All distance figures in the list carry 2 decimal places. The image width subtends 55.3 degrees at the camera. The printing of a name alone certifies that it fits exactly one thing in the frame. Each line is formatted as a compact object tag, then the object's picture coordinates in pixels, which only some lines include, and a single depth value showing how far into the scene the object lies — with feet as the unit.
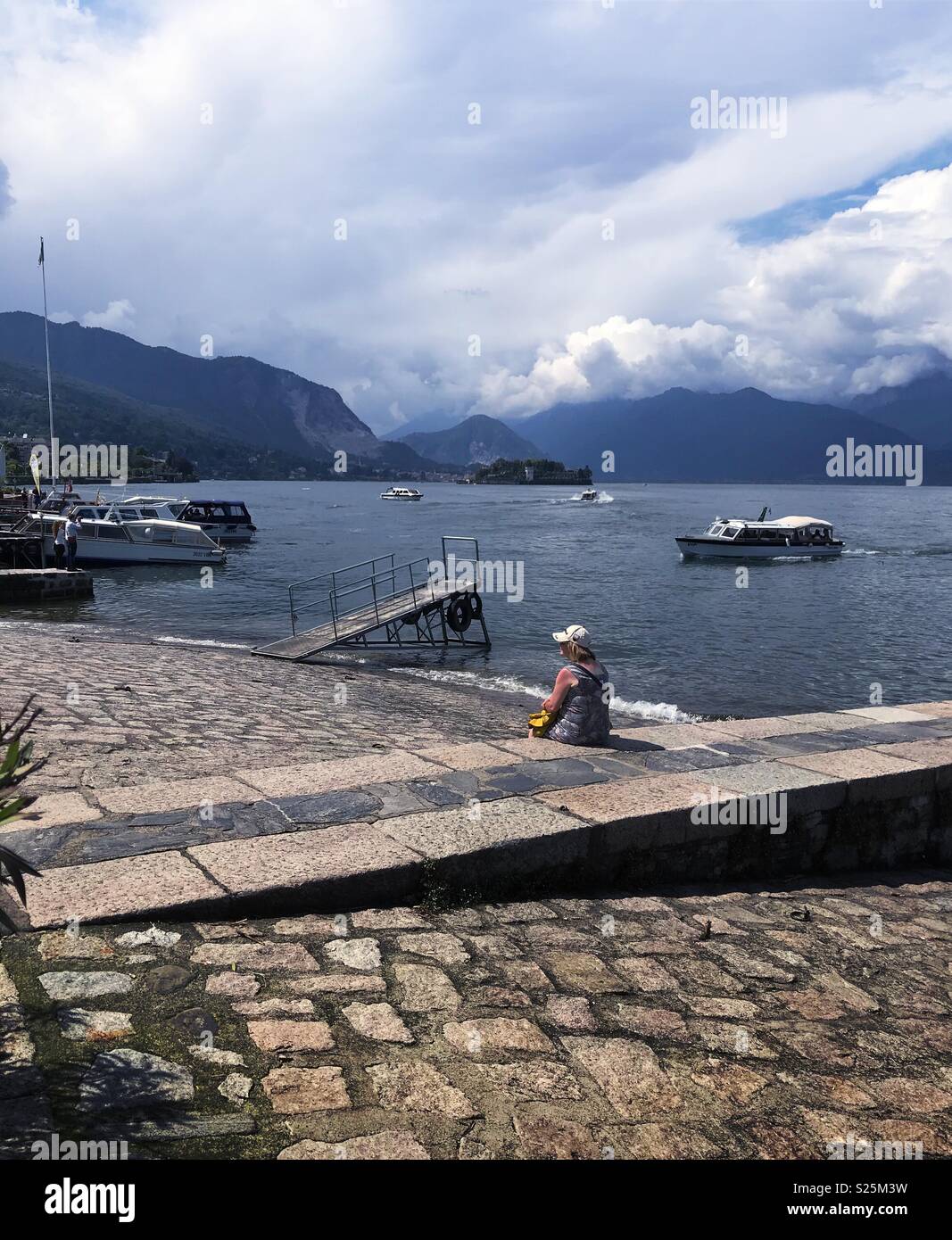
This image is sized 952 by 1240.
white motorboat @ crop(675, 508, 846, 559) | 155.84
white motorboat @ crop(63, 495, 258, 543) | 156.15
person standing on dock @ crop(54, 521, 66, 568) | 102.78
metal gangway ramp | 60.03
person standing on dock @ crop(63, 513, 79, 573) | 104.68
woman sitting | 23.75
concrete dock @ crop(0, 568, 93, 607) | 77.46
